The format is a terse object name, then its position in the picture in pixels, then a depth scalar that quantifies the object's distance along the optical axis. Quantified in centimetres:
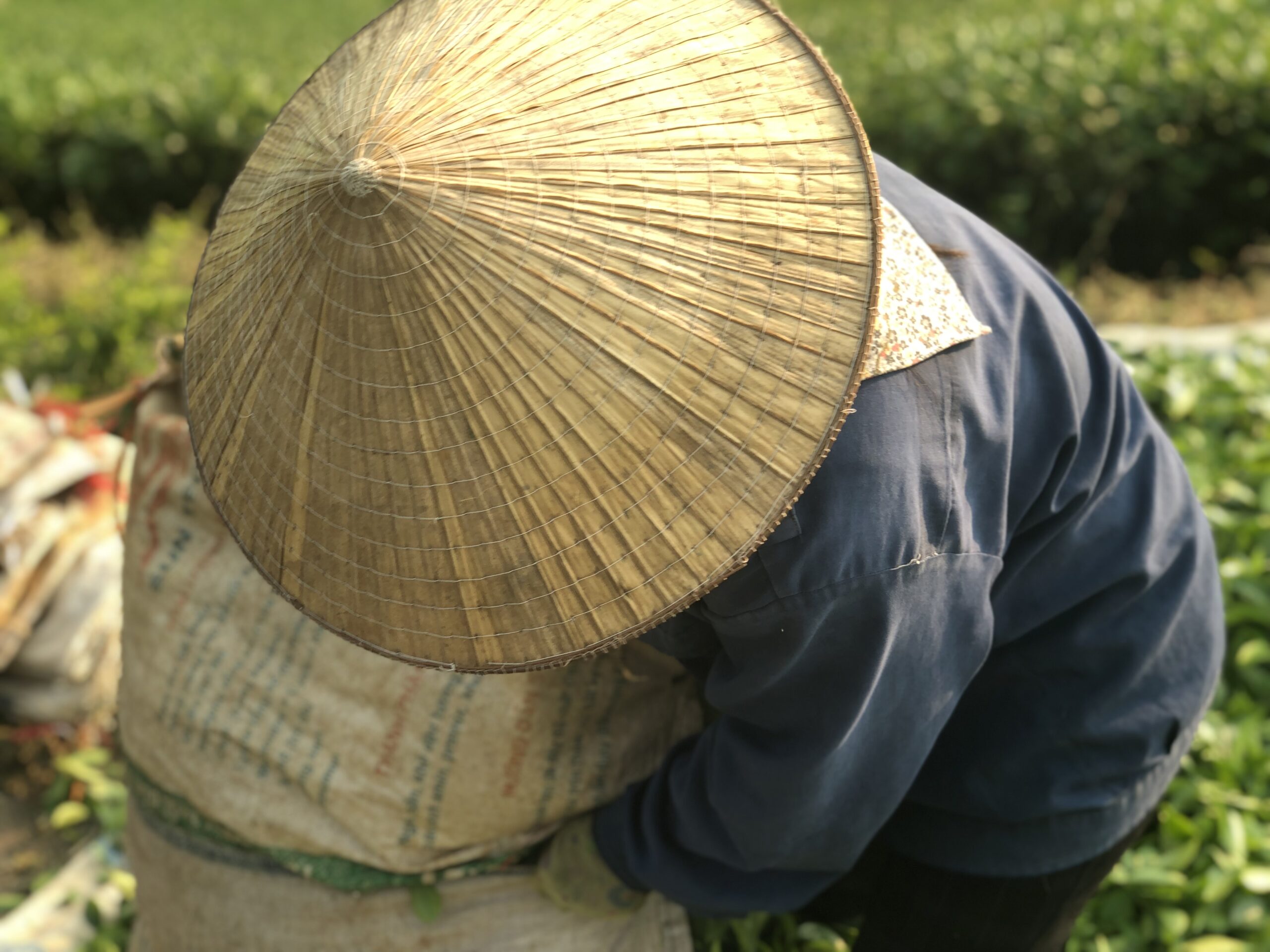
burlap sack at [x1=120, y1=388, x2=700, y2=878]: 158
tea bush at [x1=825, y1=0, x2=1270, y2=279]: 454
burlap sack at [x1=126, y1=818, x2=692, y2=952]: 167
